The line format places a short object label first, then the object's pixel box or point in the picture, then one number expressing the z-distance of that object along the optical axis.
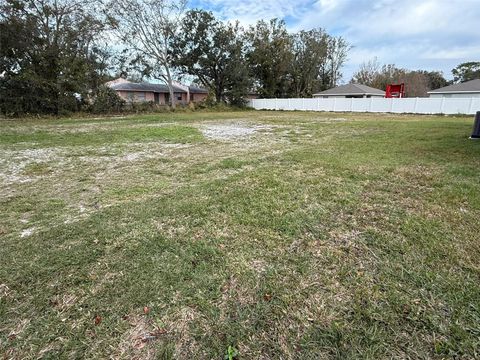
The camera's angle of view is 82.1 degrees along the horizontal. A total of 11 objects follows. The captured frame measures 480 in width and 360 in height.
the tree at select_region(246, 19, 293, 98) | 28.83
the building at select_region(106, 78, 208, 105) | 31.89
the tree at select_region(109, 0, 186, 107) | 21.91
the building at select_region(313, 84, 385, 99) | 26.33
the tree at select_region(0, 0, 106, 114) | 15.38
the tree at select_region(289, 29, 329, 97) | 30.44
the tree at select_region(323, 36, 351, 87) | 32.72
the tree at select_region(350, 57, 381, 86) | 37.35
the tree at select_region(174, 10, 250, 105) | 25.55
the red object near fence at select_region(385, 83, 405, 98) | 22.44
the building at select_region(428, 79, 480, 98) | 21.33
